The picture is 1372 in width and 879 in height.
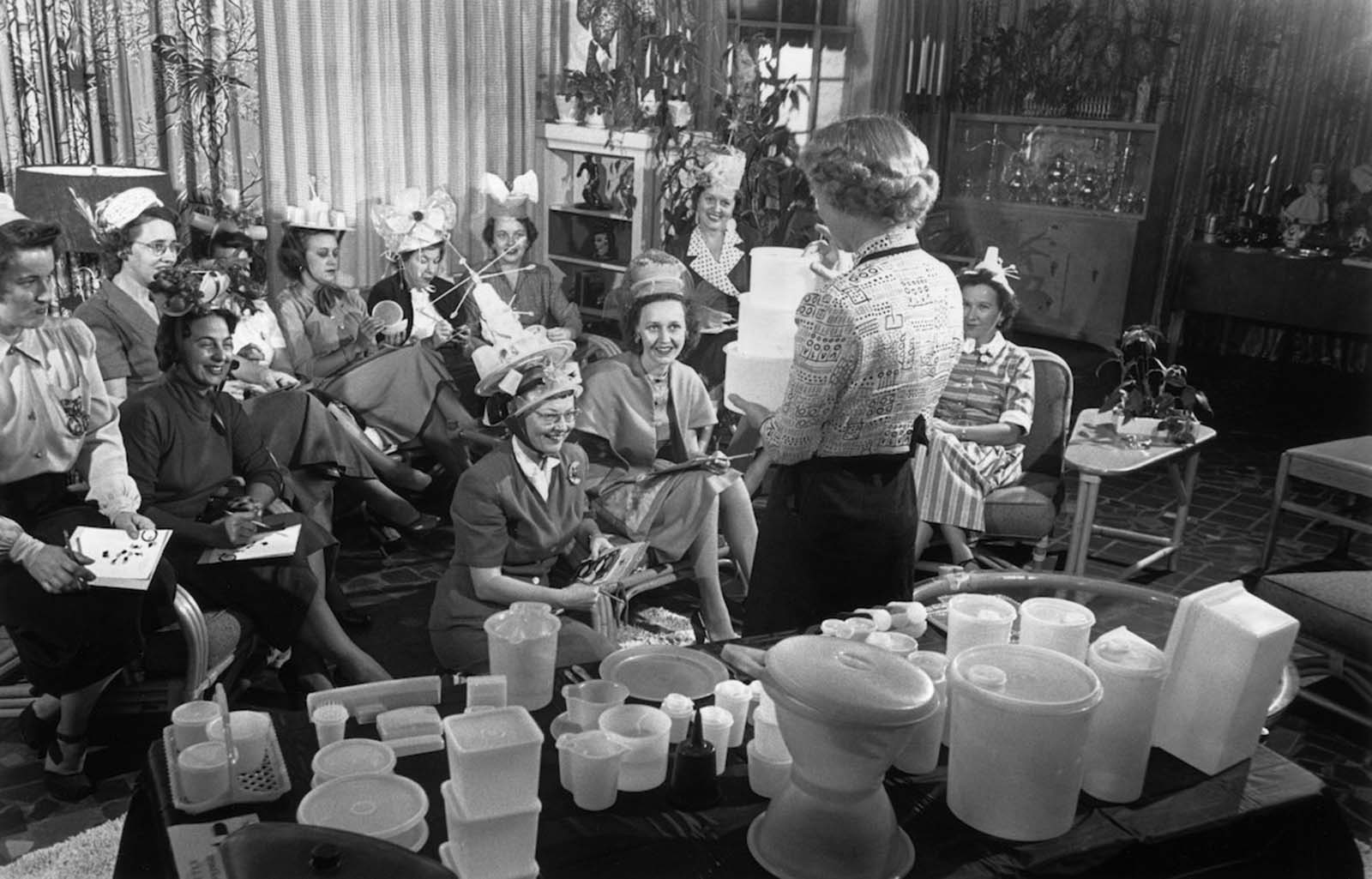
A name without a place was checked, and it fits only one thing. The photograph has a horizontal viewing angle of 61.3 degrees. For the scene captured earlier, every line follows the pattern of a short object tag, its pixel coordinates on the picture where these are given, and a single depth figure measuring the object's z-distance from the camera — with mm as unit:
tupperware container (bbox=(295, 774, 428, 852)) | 1542
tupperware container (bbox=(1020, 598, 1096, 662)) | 1893
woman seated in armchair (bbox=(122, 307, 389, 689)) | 3219
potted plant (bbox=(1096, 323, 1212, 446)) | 4641
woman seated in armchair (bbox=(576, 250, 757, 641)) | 3818
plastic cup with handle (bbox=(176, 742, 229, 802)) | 1654
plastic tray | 1659
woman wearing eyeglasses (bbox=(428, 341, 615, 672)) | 3021
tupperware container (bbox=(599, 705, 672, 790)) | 1732
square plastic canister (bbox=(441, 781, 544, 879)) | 1446
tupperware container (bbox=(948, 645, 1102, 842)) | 1598
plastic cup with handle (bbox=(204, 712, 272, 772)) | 1713
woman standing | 2447
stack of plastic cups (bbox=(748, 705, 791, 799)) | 1735
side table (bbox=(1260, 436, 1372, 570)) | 4410
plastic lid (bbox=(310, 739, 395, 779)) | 1694
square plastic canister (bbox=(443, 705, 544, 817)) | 1417
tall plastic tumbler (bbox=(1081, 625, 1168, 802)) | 1750
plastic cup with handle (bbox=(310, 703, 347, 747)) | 1789
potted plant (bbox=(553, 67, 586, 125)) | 6742
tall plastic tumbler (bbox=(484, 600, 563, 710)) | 1939
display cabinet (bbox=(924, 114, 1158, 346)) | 8984
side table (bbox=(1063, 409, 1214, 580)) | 4285
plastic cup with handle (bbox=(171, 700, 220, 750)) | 1757
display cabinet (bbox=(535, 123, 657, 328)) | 6777
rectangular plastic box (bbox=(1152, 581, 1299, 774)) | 1807
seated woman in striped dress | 4277
